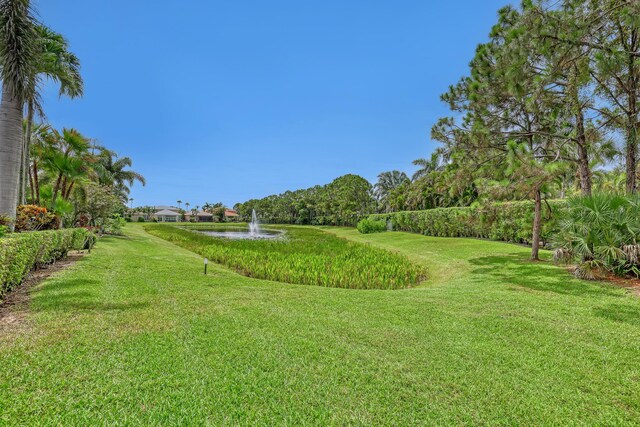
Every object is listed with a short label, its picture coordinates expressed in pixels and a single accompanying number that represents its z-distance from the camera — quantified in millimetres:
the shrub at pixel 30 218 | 9180
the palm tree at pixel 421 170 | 46719
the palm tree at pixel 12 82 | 7680
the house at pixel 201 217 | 94125
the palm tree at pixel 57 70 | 11421
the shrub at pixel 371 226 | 34156
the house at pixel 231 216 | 94425
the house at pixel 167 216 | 92288
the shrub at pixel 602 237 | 7273
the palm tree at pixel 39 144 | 14789
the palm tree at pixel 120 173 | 39594
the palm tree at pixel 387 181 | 62656
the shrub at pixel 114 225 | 21006
